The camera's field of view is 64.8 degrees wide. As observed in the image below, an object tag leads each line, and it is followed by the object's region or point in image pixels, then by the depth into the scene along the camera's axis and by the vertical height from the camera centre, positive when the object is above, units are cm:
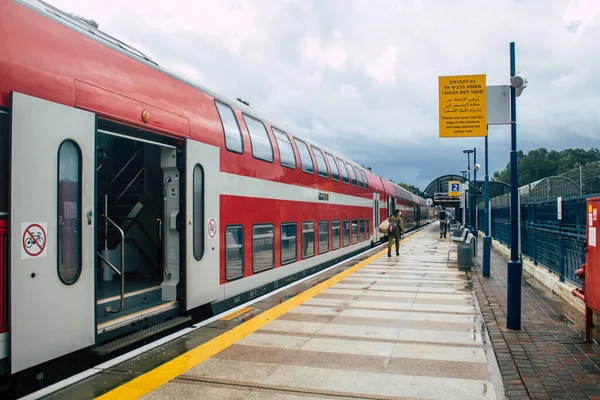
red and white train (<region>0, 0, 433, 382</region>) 389 +19
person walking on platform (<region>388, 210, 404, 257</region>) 1618 -68
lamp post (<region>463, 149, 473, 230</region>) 2989 +352
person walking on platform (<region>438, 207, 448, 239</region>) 2913 -87
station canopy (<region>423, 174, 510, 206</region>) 5881 +326
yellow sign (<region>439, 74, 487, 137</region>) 732 +165
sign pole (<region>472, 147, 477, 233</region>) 2322 +250
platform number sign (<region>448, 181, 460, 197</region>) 3113 +135
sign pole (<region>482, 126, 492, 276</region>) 1199 -75
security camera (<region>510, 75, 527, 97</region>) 667 +179
